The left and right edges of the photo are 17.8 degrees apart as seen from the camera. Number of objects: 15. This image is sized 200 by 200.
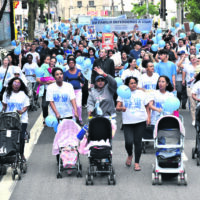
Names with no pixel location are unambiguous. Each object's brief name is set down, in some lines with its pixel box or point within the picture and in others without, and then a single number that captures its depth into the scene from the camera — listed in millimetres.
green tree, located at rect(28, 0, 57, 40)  47031
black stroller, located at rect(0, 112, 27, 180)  10258
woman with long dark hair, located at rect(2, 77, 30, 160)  10922
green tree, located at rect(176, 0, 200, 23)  46303
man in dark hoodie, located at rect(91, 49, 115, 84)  15555
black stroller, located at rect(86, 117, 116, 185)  9883
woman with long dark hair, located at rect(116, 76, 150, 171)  10484
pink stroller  10305
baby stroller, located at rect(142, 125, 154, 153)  12211
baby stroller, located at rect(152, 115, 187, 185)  9703
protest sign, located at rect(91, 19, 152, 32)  29062
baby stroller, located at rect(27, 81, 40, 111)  17869
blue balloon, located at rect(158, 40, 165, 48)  20680
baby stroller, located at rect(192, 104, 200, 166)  10812
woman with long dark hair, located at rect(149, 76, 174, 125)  11062
